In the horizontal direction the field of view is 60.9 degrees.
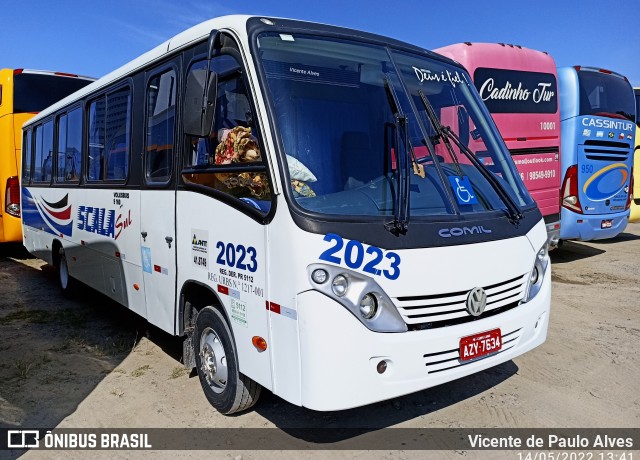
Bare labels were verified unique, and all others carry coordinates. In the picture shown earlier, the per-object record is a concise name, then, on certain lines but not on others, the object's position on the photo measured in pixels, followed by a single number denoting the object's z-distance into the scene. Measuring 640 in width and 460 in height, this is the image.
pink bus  8.04
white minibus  3.02
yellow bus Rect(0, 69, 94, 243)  10.26
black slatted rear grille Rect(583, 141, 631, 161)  9.34
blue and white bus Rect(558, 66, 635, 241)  9.19
